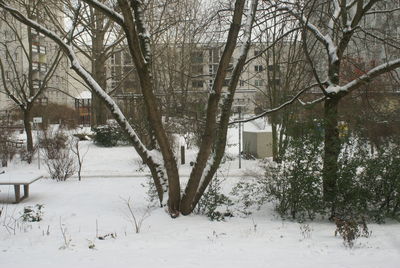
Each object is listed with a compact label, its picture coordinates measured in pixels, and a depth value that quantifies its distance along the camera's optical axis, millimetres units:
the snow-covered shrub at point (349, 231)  4410
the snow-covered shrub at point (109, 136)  17234
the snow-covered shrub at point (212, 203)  6137
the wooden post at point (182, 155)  12388
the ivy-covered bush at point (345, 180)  5809
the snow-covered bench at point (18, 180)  7203
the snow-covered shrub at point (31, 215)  5680
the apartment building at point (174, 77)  14326
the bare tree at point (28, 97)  13412
